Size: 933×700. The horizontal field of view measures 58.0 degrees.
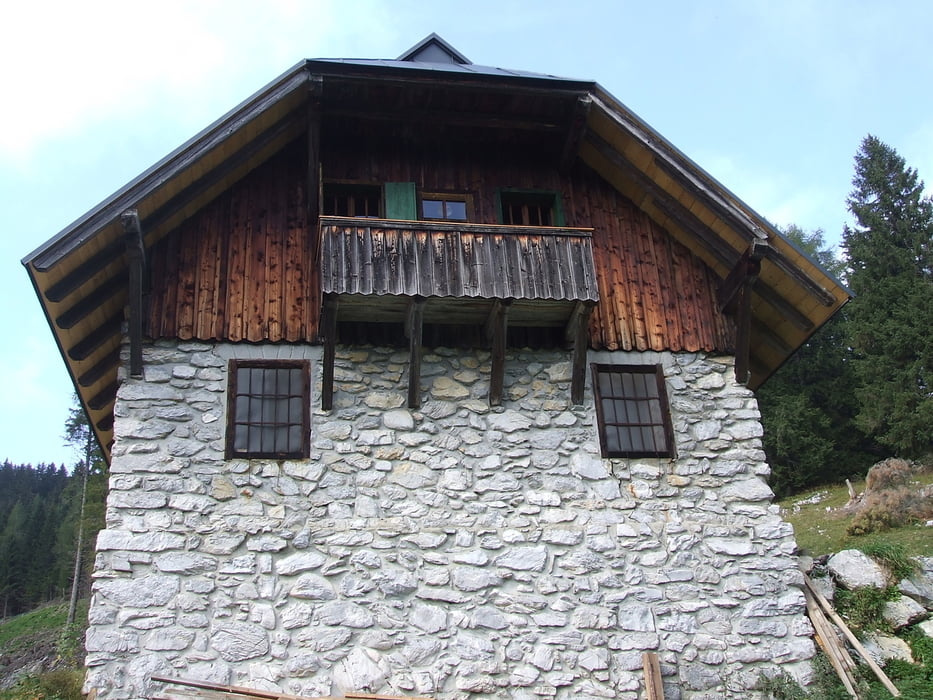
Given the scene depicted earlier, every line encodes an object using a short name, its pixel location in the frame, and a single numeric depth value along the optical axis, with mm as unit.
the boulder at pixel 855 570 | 10789
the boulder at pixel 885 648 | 9914
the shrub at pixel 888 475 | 22812
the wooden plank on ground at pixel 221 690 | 8469
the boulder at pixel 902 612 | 10336
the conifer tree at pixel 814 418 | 30297
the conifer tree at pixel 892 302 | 27453
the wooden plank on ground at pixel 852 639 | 9344
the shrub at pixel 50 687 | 11134
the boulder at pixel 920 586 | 10648
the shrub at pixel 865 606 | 10344
